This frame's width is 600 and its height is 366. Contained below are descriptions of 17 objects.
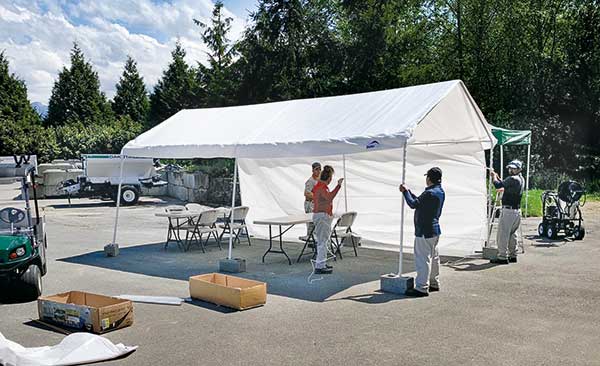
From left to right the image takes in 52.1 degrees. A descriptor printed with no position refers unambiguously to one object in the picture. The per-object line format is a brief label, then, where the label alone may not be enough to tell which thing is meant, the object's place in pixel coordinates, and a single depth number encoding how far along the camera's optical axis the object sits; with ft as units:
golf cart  24.45
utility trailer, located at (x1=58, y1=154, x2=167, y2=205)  72.33
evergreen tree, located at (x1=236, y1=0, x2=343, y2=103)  82.33
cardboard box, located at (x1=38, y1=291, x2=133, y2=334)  20.72
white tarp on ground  17.10
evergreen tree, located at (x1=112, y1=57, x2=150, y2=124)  167.12
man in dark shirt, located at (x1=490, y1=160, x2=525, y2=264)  32.32
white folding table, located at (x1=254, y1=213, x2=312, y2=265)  32.81
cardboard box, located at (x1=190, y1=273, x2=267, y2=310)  23.91
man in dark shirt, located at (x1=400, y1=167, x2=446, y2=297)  25.81
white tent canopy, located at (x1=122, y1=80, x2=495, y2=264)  29.48
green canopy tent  40.22
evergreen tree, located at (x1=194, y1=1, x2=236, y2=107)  86.07
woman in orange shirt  29.78
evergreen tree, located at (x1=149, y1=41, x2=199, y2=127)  119.96
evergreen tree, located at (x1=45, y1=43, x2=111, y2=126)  155.43
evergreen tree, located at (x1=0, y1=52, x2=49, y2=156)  118.32
